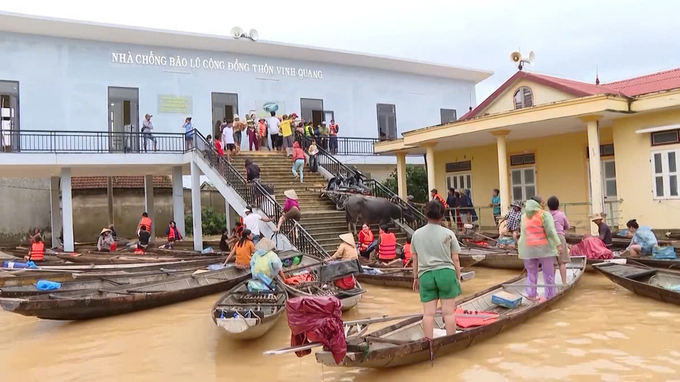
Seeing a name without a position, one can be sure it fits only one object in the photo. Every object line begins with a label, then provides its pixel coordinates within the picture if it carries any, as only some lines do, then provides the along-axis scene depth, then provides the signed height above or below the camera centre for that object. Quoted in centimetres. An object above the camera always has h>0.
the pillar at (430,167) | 1914 +109
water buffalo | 1595 -25
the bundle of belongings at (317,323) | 545 -117
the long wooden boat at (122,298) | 852 -150
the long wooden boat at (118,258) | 1508 -128
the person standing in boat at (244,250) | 1215 -94
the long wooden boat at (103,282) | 942 -133
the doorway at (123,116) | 2122 +369
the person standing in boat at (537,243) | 841 -73
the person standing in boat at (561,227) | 931 -58
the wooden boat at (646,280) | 881 -155
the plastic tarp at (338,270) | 965 -116
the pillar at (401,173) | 2134 +103
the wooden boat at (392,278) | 1104 -156
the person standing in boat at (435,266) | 615 -74
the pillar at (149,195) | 2362 +66
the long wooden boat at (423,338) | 557 -159
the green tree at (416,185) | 2334 +63
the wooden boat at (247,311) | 711 -142
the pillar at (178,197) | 2095 +48
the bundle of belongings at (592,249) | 1192 -124
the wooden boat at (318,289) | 911 -144
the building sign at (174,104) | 2212 +420
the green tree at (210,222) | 2727 -67
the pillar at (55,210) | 2288 +19
